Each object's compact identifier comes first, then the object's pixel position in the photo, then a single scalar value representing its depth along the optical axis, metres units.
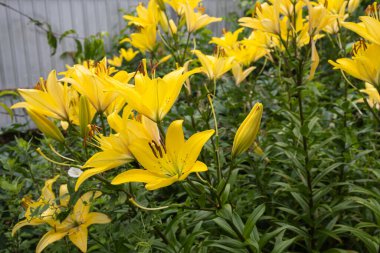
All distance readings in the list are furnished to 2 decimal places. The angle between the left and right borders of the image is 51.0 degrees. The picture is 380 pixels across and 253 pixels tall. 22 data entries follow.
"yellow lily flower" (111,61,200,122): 0.74
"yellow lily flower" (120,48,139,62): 2.45
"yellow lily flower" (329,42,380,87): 0.87
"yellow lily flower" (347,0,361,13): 1.43
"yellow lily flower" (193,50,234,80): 1.29
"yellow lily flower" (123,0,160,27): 1.41
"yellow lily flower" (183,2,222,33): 1.43
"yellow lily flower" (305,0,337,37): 1.15
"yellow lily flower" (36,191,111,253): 0.99
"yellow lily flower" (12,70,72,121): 0.89
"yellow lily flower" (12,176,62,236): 1.02
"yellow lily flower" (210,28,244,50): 1.57
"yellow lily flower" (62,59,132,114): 0.84
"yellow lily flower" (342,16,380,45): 0.82
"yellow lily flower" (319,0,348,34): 1.24
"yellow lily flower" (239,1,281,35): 1.22
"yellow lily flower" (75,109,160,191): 0.76
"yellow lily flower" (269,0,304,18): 1.22
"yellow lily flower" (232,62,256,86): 1.53
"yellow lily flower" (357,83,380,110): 1.18
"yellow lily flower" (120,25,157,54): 1.46
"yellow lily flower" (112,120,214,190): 0.74
